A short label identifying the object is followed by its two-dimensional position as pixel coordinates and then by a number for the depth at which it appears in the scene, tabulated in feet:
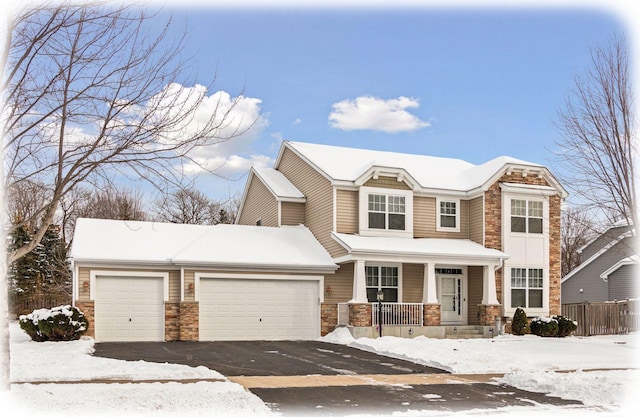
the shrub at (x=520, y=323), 78.38
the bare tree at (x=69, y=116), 29.63
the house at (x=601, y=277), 109.19
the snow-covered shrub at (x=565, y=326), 78.07
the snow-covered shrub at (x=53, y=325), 61.31
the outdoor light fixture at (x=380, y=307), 70.49
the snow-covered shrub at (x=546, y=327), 77.20
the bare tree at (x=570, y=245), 161.58
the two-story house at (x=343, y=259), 70.13
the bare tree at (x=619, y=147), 47.39
